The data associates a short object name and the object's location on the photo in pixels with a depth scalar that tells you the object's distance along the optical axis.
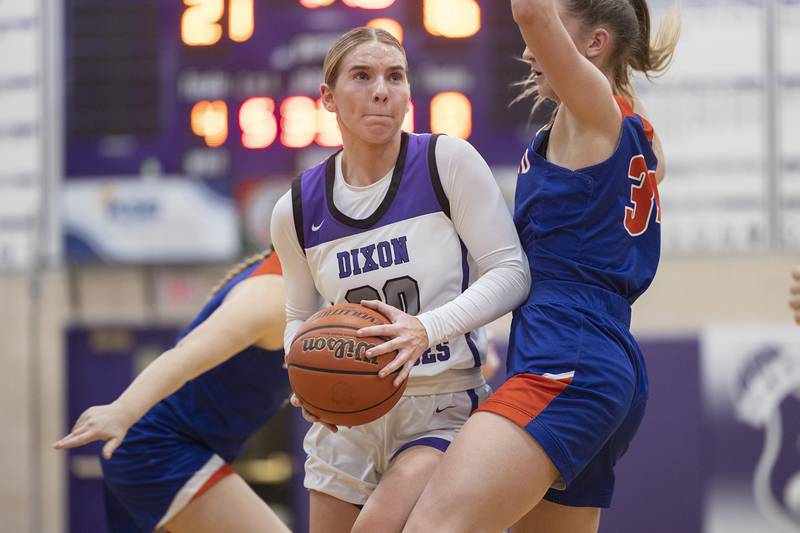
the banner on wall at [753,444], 12.36
